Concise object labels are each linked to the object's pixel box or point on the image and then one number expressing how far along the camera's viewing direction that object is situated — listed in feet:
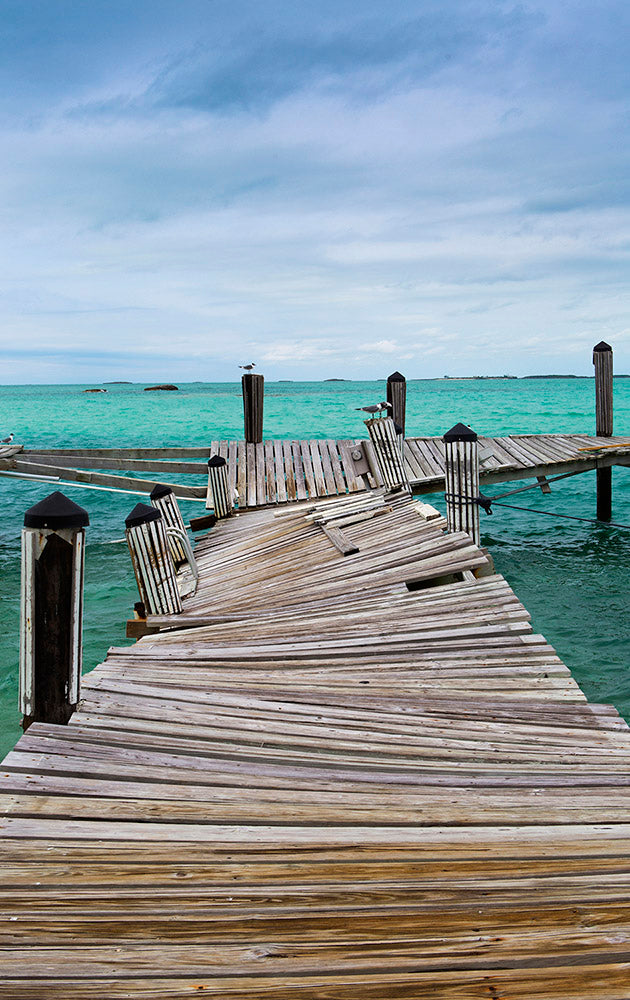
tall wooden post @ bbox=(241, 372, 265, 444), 40.52
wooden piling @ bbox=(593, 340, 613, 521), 44.32
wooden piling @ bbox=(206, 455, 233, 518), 32.63
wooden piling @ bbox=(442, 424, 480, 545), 23.48
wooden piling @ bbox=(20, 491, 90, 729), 11.19
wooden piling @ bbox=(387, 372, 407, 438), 42.81
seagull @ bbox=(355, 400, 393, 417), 31.90
